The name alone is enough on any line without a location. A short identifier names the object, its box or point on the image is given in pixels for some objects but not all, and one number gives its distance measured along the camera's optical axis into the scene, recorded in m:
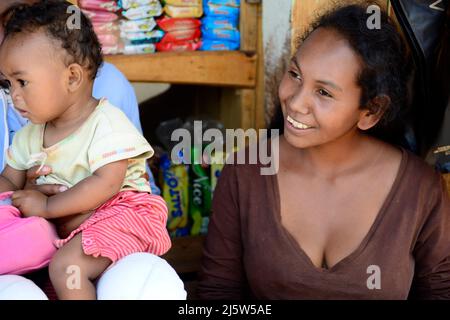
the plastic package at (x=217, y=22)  3.11
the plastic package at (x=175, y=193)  3.19
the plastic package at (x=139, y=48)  2.97
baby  1.52
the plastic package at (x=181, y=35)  3.04
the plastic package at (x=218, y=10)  3.10
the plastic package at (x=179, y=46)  3.04
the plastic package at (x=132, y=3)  2.95
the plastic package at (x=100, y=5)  2.89
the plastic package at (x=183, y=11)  3.02
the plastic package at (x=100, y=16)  2.92
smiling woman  1.87
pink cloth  1.48
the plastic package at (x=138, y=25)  2.97
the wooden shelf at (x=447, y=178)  2.42
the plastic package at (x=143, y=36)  2.97
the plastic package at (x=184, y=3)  3.01
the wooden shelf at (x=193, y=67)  2.91
